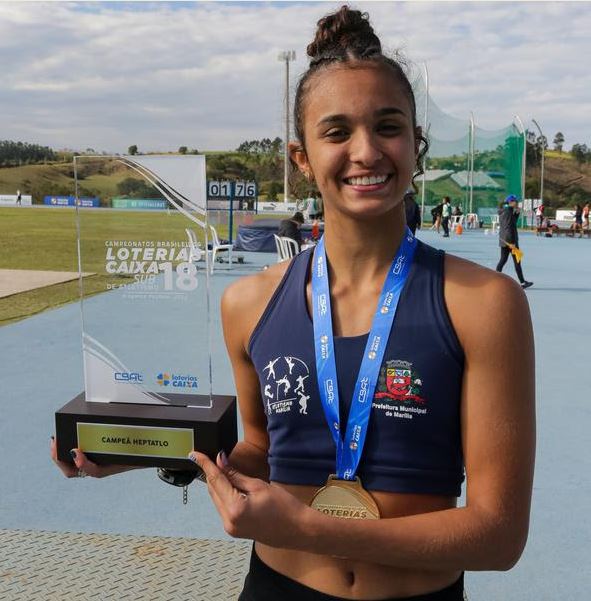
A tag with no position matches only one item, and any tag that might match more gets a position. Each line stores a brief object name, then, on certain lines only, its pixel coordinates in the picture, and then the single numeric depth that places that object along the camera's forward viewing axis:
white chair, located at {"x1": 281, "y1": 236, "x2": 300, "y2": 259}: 14.05
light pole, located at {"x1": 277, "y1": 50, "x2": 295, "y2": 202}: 47.81
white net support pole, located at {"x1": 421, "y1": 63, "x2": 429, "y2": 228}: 29.53
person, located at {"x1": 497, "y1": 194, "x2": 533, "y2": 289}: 13.08
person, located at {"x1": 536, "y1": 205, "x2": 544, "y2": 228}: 31.05
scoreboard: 19.41
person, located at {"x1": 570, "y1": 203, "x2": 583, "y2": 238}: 30.03
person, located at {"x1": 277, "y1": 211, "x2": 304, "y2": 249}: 14.11
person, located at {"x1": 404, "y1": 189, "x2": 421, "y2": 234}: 11.14
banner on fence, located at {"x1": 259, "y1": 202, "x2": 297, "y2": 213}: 54.75
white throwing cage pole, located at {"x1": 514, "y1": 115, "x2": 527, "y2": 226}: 31.56
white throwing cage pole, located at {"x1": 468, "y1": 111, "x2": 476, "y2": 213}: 32.28
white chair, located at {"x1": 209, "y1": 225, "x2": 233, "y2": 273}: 14.73
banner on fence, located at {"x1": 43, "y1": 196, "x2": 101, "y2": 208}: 62.97
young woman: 1.21
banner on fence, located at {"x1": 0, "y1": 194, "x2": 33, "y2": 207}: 61.75
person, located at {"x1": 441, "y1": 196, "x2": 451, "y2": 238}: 26.33
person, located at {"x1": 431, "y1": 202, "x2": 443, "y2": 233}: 28.61
